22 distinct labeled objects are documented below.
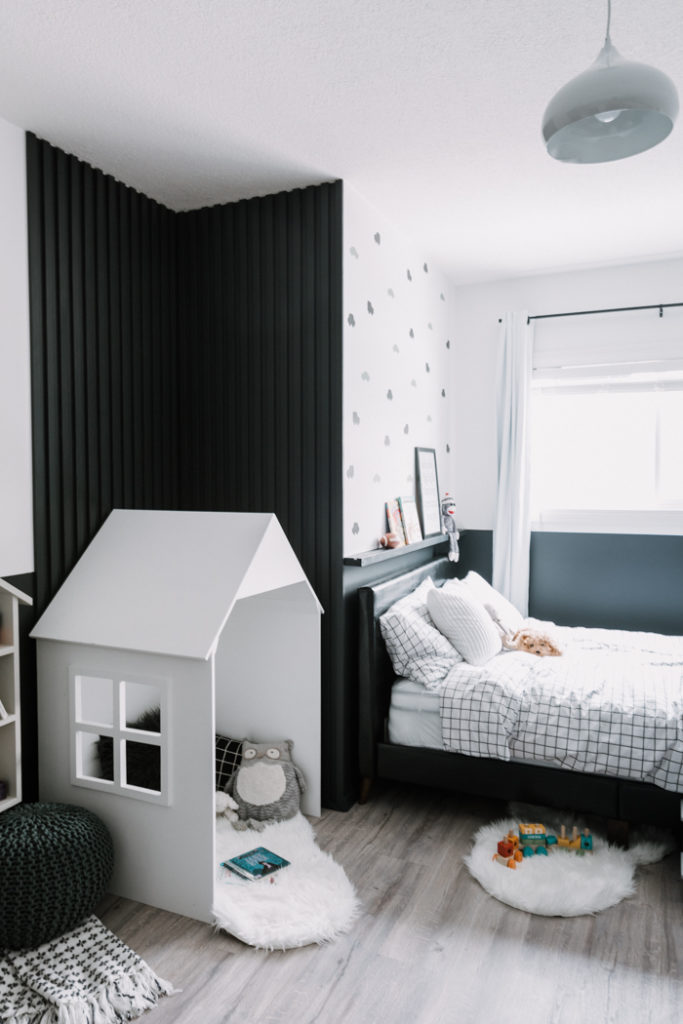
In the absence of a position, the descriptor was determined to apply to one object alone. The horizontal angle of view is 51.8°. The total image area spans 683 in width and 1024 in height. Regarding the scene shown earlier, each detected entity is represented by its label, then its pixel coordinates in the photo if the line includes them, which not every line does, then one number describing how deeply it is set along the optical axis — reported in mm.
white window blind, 4020
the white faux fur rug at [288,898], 2102
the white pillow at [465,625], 3102
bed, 2533
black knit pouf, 1961
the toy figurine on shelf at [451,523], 4086
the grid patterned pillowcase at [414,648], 2965
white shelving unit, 2225
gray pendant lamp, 1375
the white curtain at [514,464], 4227
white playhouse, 2203
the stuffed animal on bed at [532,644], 3299
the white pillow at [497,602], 3490
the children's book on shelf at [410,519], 3564
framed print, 3848
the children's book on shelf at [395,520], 3410
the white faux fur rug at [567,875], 2256
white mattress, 2871
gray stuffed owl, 2775
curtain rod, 3935
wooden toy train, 2518
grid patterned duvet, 2498
